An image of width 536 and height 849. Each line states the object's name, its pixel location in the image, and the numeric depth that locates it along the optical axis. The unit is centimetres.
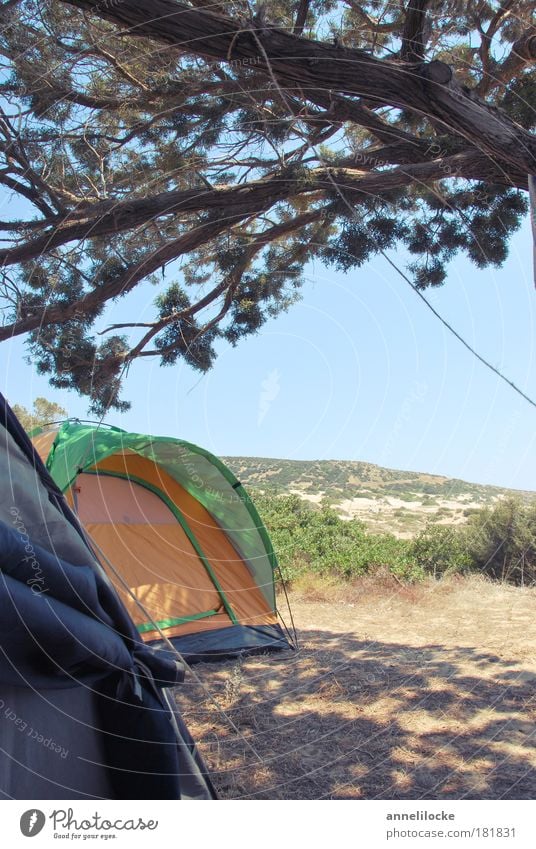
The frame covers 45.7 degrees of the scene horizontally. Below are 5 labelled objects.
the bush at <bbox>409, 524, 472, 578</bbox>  917
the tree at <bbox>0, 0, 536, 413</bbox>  369
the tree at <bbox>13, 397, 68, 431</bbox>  1470
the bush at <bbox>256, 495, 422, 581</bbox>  898
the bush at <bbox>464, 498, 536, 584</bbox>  895
